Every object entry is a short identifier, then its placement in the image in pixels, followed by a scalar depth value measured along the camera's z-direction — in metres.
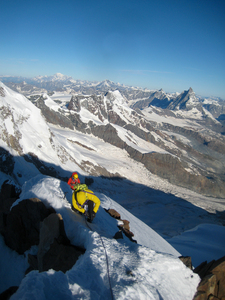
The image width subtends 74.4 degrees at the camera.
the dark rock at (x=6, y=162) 23.90
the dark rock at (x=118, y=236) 7.61
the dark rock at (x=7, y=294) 4.57
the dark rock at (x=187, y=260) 7.07
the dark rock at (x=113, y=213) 13.64
